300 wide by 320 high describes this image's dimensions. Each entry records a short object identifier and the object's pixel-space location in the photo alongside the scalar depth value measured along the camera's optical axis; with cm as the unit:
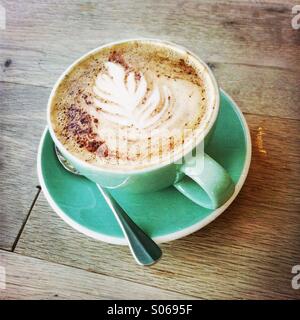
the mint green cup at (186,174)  49
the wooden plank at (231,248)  51
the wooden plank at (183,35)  70
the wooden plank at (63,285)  52
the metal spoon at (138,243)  50
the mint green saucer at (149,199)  52
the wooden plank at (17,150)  60
